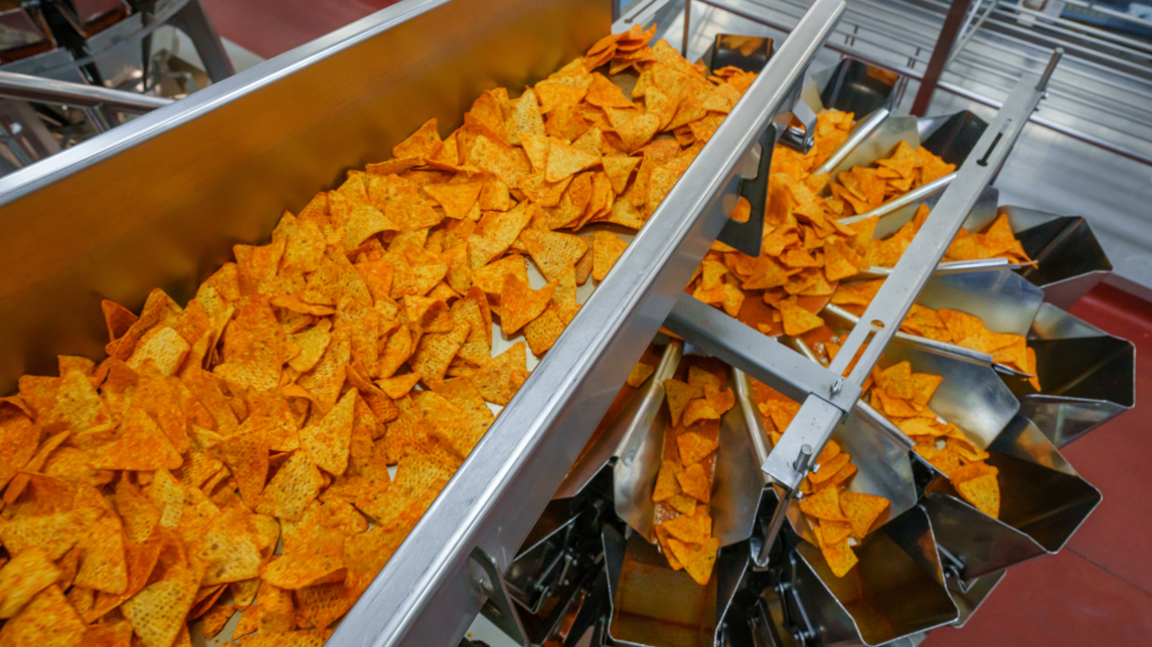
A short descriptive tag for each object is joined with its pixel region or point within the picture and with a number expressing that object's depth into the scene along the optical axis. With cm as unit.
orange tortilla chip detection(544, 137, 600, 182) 117
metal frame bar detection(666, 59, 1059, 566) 83
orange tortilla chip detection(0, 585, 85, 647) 64
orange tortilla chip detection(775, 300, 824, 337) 134
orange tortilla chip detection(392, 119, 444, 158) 121
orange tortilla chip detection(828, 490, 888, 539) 123
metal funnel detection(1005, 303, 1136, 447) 141
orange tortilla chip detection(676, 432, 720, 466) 122
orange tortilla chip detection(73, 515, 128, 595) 69
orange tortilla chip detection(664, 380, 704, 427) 124
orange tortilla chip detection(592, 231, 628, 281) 107
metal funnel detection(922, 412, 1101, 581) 121
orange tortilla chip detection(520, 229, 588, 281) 108
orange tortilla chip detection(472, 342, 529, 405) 94
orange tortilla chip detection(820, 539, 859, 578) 123
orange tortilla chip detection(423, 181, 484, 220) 113
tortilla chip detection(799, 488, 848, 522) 124
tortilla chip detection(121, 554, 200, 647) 68
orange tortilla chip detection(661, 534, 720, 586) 117
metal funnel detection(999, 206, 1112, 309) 159
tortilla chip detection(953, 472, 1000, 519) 133
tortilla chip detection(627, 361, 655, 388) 126
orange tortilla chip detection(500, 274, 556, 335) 99
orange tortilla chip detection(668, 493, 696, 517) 121
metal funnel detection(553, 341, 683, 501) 109
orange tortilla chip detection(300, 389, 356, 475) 81
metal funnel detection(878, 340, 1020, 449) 138
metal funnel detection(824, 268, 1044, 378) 151
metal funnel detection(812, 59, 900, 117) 184
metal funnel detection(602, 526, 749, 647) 122
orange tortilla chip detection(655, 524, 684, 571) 119
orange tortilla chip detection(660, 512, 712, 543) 117
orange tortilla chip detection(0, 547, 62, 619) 65
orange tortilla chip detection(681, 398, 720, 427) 122
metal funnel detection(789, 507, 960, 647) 120
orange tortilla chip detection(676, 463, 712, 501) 118
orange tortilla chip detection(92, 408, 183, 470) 77
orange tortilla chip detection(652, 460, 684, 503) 120
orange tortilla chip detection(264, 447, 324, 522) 79
